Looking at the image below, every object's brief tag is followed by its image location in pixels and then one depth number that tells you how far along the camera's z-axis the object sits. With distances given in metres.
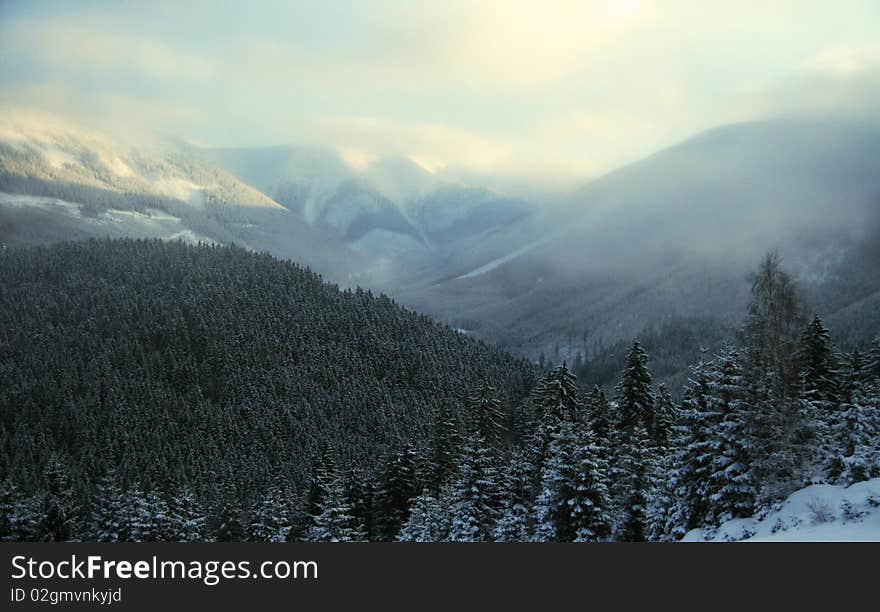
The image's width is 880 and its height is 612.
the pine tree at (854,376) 45.59
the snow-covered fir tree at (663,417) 49.62
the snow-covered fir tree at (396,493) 59.59
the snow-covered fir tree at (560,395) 62.16
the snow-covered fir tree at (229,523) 61.68
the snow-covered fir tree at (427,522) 43.41
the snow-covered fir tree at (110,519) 55.28
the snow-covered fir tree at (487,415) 65.06
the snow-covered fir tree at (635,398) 48.09
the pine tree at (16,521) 62.25
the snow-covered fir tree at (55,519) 64.12
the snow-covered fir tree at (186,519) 57.03
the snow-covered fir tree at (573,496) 36.50
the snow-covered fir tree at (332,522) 46.19
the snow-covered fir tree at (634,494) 36.75
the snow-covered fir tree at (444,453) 58.75
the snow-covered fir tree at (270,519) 57.31
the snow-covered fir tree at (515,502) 38.84
